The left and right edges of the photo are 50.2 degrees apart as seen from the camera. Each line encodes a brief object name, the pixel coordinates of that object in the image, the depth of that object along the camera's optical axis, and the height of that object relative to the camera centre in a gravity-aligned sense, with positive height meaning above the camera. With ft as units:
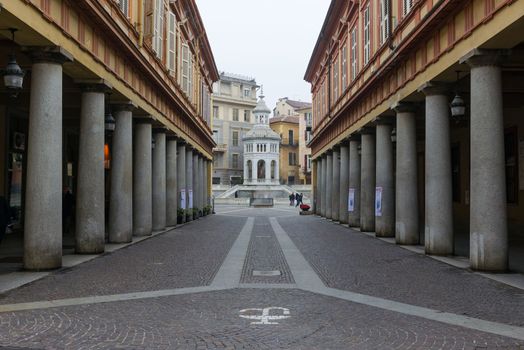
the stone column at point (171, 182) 83.61 -0.28
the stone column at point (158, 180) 73.92 +0.02
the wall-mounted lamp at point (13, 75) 32.17 +6.07
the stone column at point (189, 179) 99.14 +0.20
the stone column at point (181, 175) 91.50 +0.84
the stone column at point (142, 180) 64.49 +0.03
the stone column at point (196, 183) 112.24 -0.59
